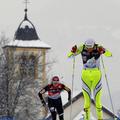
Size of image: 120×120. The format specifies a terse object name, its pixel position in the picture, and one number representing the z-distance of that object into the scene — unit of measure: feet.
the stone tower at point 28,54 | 182.39
